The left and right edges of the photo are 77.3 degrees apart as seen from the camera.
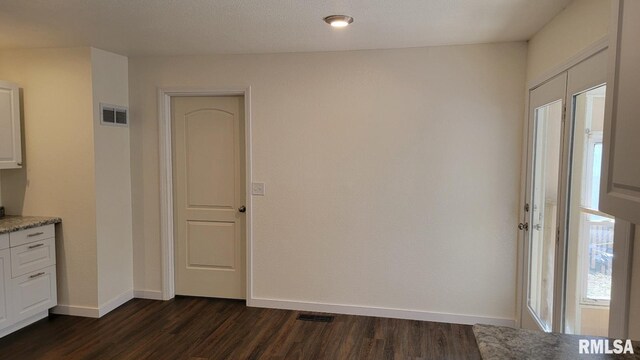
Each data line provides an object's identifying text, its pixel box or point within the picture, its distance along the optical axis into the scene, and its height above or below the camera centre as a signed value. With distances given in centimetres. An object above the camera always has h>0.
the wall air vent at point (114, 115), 362 +39
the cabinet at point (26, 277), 315 -100
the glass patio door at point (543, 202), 252 -29
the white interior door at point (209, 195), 391 -37
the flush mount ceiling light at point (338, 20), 265 +93
